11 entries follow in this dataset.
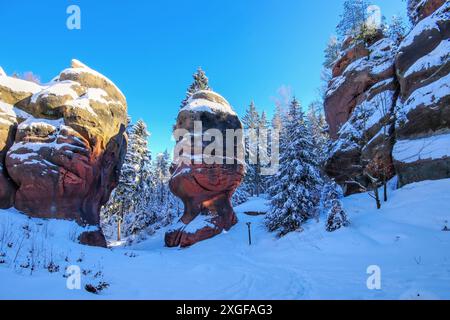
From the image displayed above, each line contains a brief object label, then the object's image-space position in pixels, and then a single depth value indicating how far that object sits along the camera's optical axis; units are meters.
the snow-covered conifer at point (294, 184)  15.03
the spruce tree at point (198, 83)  30.75
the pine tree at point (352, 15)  26.65
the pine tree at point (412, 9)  16.97
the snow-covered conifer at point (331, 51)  34.91
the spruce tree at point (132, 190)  27.45
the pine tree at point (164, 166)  53.08
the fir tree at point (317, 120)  34.36
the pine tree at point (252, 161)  38.28
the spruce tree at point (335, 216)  11.89
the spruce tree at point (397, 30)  19.34
